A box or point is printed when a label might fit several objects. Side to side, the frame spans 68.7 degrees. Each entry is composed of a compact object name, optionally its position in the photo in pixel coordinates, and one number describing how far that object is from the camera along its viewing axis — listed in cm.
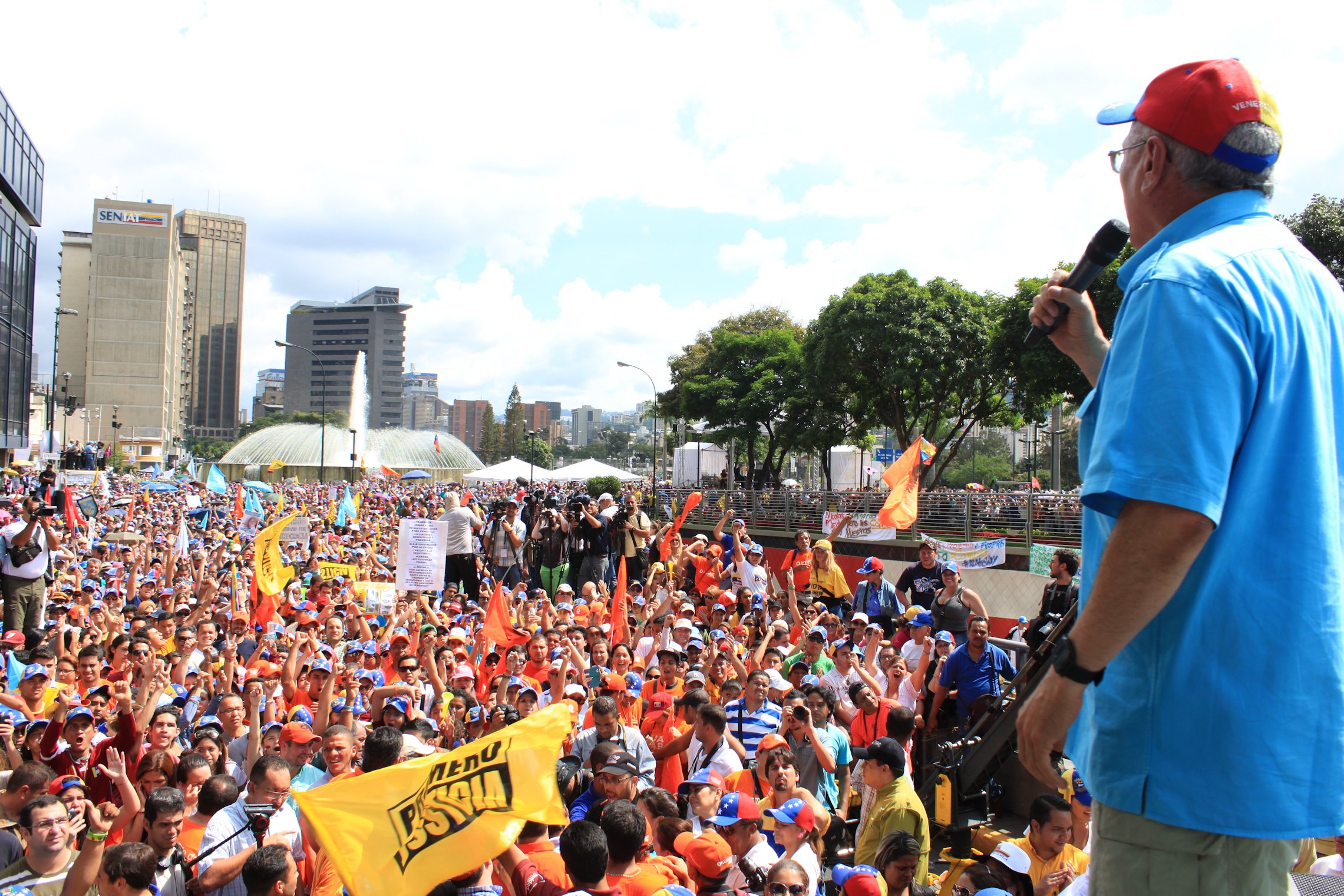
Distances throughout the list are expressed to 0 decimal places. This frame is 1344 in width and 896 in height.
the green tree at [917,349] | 3050
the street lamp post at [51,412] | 5433
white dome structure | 10181
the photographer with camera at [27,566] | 1082
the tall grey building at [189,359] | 15224
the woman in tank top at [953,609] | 894
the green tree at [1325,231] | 2092
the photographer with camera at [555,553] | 1533
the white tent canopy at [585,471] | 4550
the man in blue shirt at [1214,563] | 135
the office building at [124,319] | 11194
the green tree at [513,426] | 16350
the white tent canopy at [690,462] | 5546
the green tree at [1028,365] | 2639
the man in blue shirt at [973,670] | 739
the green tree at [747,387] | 4162
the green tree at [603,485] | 4462
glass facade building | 4084
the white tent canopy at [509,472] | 5581
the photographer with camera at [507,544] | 1538
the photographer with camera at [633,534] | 1459
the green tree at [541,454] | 11856
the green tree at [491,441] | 17162
